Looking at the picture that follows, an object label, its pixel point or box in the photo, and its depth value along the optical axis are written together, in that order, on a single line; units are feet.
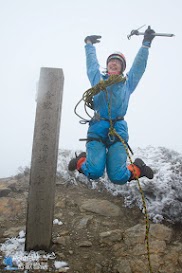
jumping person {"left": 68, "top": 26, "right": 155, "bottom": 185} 16.24
